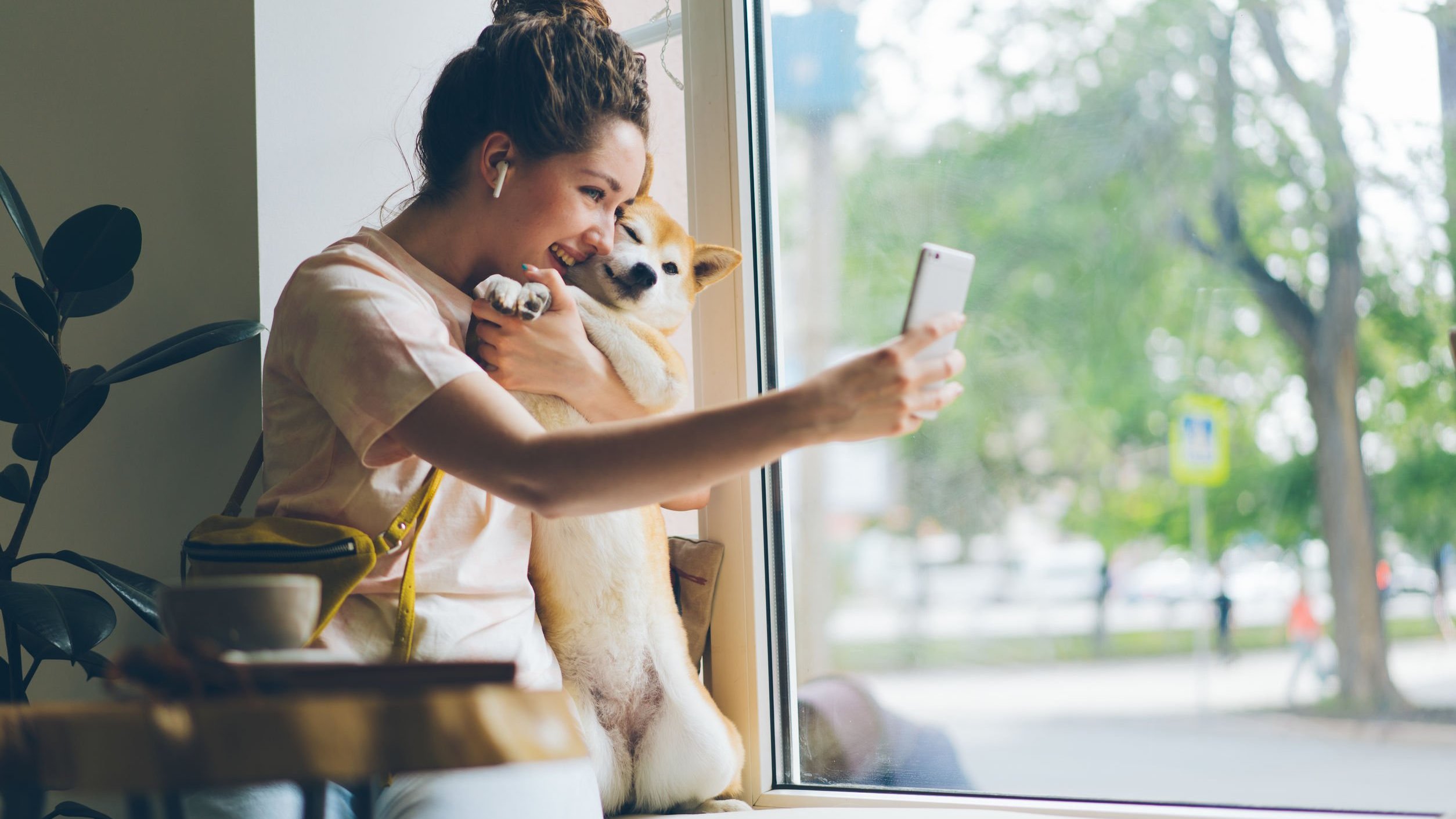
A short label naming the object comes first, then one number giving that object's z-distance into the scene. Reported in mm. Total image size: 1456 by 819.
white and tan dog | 1265
